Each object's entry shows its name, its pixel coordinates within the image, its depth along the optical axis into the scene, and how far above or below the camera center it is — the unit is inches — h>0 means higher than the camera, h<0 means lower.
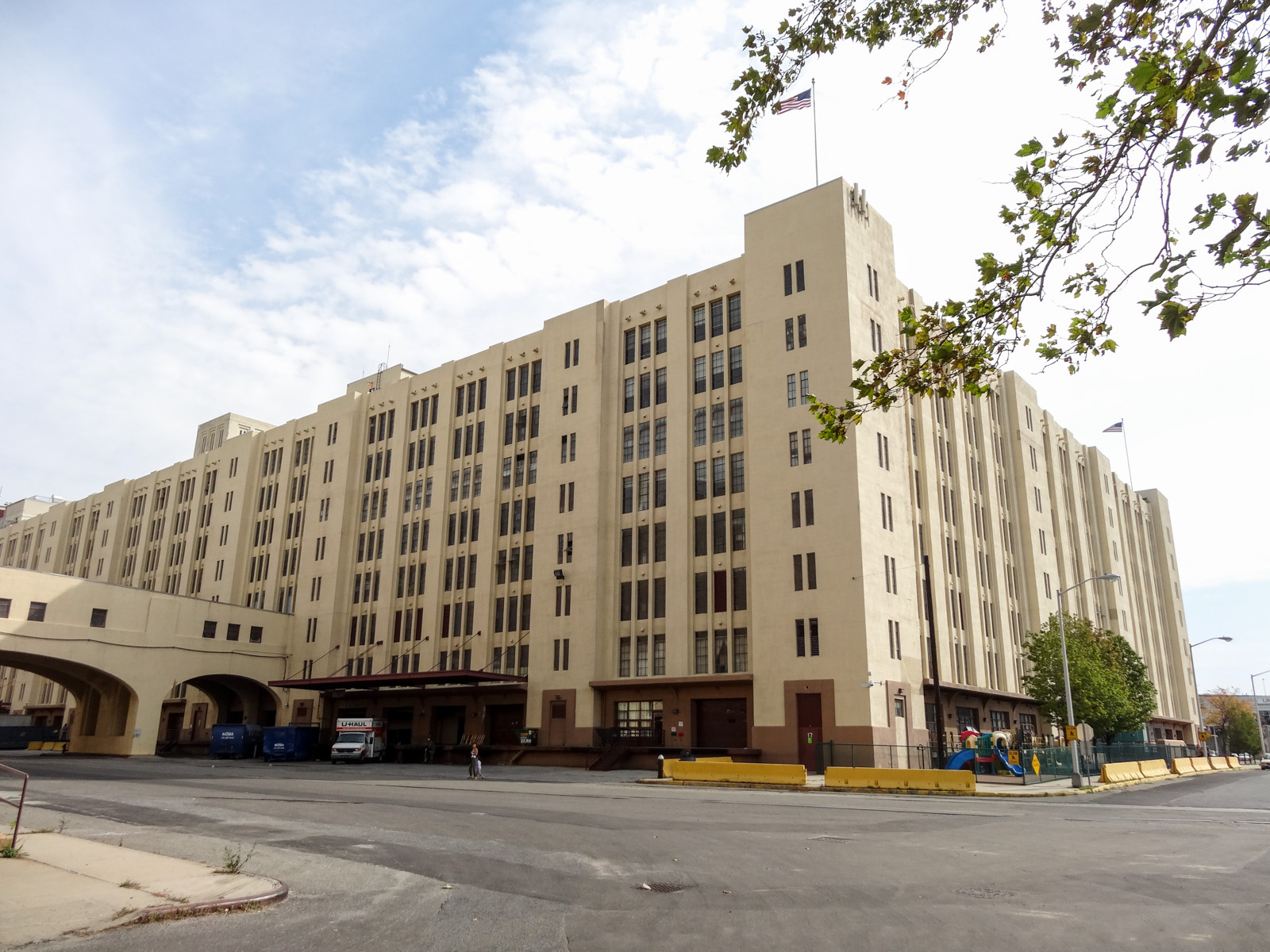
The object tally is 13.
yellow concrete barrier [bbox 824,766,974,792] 1251.2 -86.5
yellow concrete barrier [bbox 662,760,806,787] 1381.6 -86.6
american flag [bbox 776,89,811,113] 1571.1 +1066.8
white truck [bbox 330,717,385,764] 2102.6 -58.3
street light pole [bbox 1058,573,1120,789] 1429.6 -42.2
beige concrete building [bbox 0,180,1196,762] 1800.0 +458.9
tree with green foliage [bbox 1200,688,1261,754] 4800.7 -47.1
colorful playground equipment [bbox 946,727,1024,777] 1531.7 -57.2
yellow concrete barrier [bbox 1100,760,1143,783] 1595.7 -97.7
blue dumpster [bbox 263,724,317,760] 2192.4 -68.1
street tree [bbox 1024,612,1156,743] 2058.3 +90.7
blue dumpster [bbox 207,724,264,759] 2377.0 -66.2
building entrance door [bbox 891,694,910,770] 1706.4 -26.0
